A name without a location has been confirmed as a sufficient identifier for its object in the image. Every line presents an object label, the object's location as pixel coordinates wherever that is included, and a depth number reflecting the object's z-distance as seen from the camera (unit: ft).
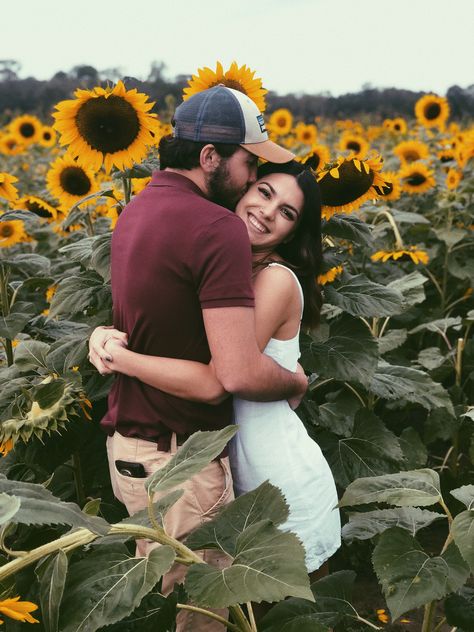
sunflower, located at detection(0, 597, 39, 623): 2.79
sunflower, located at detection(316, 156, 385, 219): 7.38
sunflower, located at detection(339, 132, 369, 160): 16.16
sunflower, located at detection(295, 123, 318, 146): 23.95
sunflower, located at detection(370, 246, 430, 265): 10.29
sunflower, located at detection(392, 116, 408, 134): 29.22
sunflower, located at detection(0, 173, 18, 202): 9.29
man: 5.13
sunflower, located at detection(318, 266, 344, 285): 7.86
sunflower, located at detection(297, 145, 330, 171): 8.23
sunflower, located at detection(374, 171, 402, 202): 12.29
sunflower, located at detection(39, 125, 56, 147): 24.65
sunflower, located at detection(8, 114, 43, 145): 25.22
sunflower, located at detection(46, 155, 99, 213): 10.86
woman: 5.63
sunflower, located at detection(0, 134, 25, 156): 26.45
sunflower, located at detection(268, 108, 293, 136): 25.77
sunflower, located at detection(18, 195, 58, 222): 11.56
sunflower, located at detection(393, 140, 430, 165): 18.63
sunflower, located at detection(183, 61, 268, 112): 7.61
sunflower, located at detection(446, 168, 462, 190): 15.67
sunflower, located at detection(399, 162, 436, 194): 15.34
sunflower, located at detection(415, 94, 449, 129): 23.38
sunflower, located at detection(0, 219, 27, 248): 12.15
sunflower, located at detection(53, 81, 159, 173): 7.62
